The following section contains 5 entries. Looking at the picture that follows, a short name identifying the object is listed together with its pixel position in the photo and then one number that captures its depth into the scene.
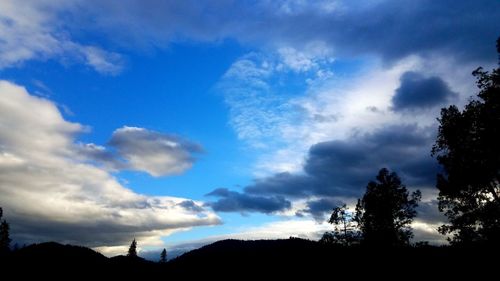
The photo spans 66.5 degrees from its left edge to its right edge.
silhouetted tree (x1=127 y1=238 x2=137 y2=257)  94.12
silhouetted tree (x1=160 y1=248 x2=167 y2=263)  114.59
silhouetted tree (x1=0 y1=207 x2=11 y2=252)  77.19
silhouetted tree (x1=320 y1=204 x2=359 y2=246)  45.81
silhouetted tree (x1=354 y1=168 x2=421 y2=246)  41.44
